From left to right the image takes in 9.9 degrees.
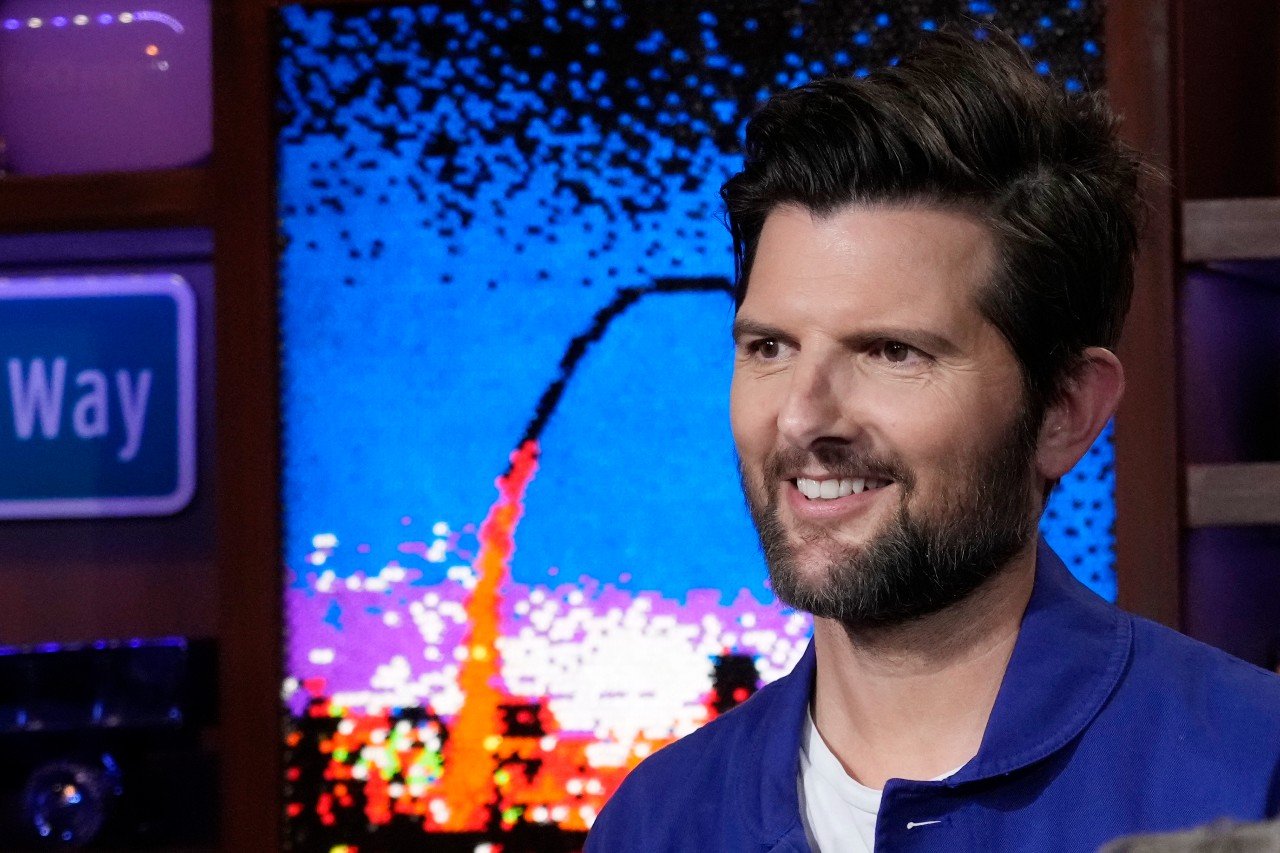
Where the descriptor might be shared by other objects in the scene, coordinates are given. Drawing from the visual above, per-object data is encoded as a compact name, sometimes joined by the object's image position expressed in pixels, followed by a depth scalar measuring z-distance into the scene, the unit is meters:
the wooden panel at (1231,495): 3.91
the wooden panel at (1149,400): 3.90
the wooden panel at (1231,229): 3.92
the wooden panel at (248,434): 3.97
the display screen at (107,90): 4.05
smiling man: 3.67
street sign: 4.07
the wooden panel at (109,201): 4.00
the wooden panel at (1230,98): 3.96
